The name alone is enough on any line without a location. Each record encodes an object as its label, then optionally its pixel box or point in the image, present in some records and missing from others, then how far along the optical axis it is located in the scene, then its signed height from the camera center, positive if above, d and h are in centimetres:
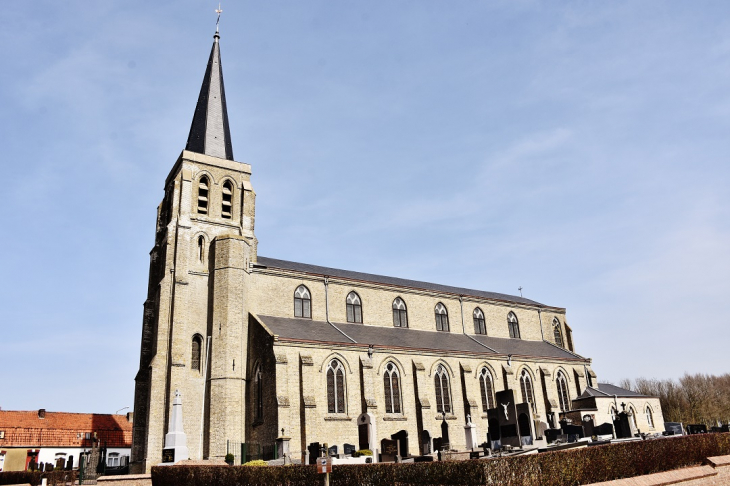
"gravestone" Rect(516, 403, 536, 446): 2331 -32
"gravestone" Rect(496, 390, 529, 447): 2344 -15
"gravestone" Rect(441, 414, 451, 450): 2637 -68
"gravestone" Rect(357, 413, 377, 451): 2423 -22
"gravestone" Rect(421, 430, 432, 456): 2766 -97
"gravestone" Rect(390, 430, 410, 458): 2283 -73
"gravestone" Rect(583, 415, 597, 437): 2673 -81
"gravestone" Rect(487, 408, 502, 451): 2442 -34
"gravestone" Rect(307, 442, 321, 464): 2128 -83
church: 2655 +376
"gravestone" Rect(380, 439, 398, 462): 2086 -97
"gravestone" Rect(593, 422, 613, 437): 2622 -84
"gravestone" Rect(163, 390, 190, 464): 2205 +2
